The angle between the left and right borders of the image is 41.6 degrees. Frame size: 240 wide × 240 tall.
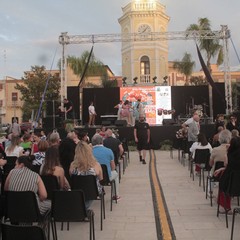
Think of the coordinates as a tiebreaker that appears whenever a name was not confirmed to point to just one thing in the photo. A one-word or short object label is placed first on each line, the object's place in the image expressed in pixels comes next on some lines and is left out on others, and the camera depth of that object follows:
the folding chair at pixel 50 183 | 4.27
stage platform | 15.00
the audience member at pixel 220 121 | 10.35
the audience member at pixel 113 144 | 7.49
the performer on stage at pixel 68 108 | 16.28
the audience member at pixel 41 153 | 5.53
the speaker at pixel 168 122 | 16.26
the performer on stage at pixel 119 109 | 16.26
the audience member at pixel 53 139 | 6.05
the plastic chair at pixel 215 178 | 5.37
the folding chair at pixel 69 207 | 3.74
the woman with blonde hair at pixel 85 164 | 4.72
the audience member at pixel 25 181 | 3.84
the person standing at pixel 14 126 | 11.43
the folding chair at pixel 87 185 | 4.55
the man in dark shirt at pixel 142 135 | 10.49
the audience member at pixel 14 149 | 6.71
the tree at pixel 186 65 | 34.57
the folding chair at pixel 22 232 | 2.51
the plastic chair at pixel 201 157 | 7.18
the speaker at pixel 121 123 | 15.38
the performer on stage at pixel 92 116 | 17.36
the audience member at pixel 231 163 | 4.56
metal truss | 17.11
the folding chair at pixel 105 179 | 5.45
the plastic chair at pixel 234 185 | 4.36
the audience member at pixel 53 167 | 4.38
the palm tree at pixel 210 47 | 24.76
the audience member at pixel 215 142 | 7.52
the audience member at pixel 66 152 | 5.85
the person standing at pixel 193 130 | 9.63
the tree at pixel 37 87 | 30.70
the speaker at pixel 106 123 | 16.82
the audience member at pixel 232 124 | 9.86
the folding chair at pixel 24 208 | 3.62
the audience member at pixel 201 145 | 7.65
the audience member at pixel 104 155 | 5.77
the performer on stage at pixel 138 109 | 15.89
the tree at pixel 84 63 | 35.23
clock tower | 33.02
